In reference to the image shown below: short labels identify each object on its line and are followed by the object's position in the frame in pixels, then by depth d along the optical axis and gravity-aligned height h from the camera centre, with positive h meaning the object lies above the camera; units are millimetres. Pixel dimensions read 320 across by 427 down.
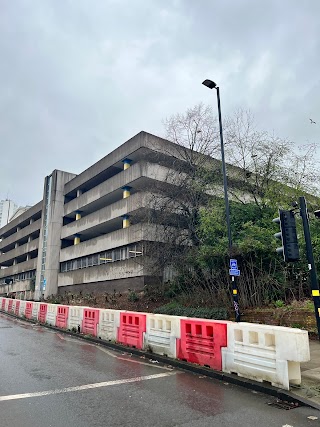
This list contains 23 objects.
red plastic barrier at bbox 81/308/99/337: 11789 -804
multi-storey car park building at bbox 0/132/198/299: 26406 +7060
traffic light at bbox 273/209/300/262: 7371 +1307
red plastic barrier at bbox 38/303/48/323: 17188 -724
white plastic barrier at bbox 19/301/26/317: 20930 -575
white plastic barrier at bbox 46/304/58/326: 15775 -730
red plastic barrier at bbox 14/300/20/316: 22206 -636
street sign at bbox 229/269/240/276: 12438 +900
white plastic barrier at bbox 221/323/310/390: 5520 -958
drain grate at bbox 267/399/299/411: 5008 -1591
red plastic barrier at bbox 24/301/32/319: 19552 -703
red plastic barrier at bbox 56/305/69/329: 14383 -770
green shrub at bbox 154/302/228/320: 13322 -581
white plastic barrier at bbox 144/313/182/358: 8023 -879
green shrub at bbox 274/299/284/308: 12067 -222
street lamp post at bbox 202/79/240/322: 12180 +3113
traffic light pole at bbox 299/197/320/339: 6770 +753
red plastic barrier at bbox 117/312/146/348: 9219 -859
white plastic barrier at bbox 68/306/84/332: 13124 -713
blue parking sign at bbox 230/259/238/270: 12531 +1197
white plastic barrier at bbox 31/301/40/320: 18491 -612
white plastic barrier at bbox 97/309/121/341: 10492 -818
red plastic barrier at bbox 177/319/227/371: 6867 -930
